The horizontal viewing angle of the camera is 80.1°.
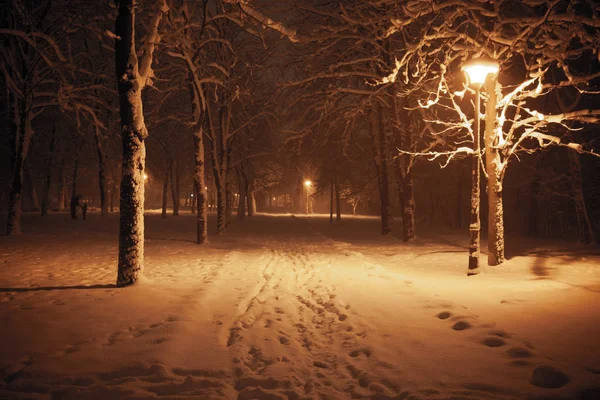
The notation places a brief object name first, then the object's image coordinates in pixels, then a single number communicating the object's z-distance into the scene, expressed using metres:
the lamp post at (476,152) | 8.17
